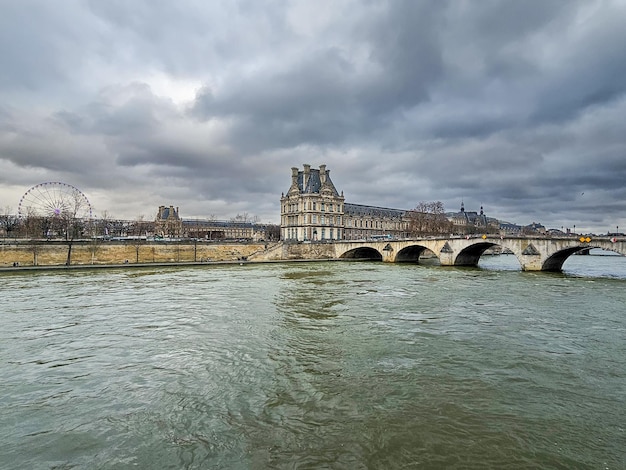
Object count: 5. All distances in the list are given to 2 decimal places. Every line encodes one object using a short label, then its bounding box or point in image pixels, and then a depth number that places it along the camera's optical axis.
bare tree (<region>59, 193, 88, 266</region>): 57.47
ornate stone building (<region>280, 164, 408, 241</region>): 96.75
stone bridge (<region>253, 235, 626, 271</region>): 41.22
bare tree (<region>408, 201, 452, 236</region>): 97.06
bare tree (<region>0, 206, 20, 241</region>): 86.19
